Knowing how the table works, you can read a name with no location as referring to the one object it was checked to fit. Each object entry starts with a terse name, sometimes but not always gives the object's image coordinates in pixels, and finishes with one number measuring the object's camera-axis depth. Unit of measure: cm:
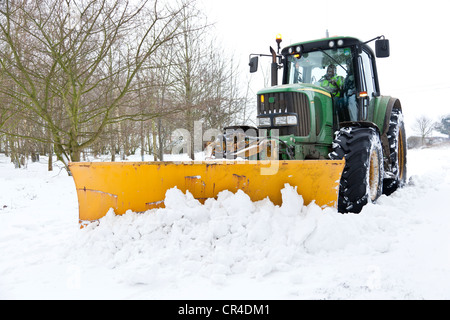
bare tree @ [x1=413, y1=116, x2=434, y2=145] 4256
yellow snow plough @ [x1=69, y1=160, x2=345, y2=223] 315
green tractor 382
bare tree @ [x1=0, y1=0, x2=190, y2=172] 609
